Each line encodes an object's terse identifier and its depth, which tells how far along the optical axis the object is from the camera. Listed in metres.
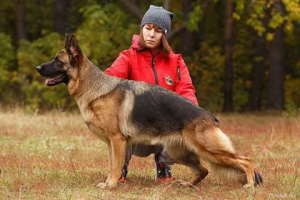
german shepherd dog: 7.05
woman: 7.78
